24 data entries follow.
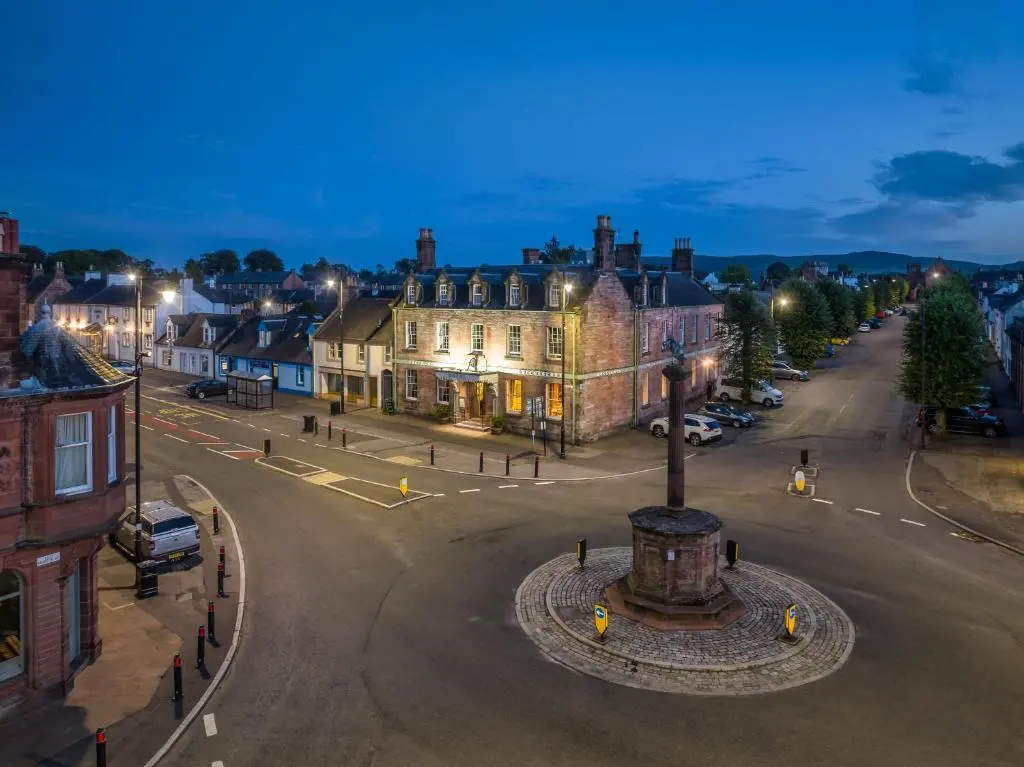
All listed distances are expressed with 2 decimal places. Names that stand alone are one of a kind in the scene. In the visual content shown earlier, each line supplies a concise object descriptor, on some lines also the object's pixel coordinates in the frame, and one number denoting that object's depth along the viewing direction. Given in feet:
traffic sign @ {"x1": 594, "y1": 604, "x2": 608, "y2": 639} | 50.67
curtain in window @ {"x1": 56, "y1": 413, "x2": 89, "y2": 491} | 46.03
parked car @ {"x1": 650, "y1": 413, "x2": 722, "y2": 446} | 122.72
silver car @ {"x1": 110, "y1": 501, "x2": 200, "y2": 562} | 64.80
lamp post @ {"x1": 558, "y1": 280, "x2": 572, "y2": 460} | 113.60
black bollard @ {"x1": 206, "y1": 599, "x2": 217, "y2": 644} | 51.24
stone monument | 54.90
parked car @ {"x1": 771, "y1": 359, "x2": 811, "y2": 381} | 205.87
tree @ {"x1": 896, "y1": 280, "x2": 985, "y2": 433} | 125.29
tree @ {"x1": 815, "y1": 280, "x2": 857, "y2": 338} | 287.89
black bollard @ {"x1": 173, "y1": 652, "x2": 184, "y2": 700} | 43.17
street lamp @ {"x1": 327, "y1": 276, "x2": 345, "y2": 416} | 160.66
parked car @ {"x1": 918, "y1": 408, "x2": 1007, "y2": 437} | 128.36
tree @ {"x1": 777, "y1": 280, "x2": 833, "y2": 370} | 199.11
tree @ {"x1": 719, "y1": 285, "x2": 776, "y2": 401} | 161.50
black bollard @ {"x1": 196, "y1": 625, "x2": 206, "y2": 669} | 46.73
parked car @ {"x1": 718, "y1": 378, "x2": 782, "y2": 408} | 164.25
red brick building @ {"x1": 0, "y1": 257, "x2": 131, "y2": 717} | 43.27
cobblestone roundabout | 46.26
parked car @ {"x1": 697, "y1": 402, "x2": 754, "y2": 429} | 139.95
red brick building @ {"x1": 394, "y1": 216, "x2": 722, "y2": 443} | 124.98
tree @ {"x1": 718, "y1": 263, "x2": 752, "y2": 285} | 532.73
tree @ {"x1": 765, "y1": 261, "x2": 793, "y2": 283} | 614.09
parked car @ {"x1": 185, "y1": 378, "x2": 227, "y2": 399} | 174.91
